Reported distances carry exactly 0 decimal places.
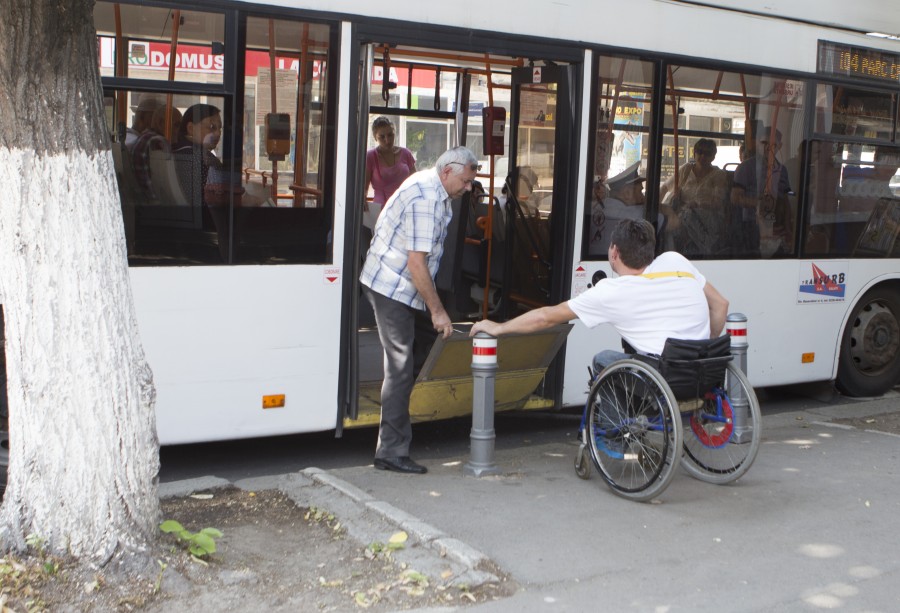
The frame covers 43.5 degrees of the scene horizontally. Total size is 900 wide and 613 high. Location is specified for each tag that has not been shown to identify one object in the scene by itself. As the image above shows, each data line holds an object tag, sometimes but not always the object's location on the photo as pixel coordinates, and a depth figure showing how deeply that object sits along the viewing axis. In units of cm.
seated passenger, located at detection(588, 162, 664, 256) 724
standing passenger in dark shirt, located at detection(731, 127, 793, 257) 802
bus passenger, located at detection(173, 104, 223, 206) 574
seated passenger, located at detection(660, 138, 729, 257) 770
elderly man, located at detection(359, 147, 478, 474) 604
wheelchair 561
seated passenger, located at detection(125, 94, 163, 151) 558
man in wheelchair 573
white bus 578
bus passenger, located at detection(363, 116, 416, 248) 995
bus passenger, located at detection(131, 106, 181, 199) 564
